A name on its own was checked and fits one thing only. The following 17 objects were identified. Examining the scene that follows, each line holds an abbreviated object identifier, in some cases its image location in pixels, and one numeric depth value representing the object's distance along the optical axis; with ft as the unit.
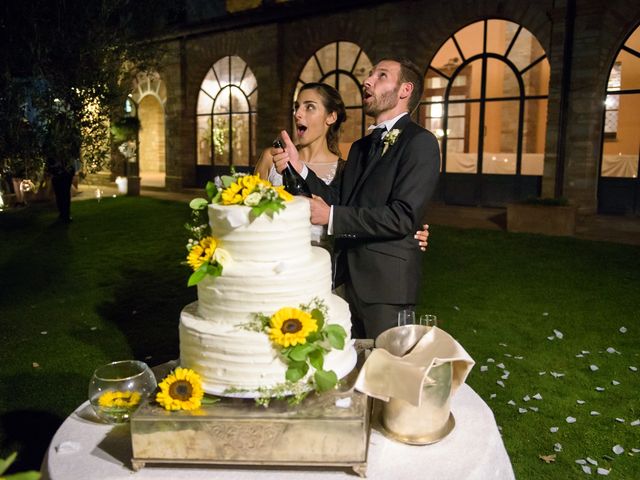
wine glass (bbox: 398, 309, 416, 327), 8.22
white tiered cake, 6.58
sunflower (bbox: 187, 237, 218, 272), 6.79
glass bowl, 7.31
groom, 9.10
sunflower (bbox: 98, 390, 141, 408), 7.31
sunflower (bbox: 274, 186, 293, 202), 7.10
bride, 12.97
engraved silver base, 6.15
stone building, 44.52
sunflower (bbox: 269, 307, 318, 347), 6.42
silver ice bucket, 6.78
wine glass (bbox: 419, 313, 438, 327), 8.12
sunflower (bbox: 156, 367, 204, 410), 6.33
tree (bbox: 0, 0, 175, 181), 21.38
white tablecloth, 6.32
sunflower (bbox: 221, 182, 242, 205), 6.95
